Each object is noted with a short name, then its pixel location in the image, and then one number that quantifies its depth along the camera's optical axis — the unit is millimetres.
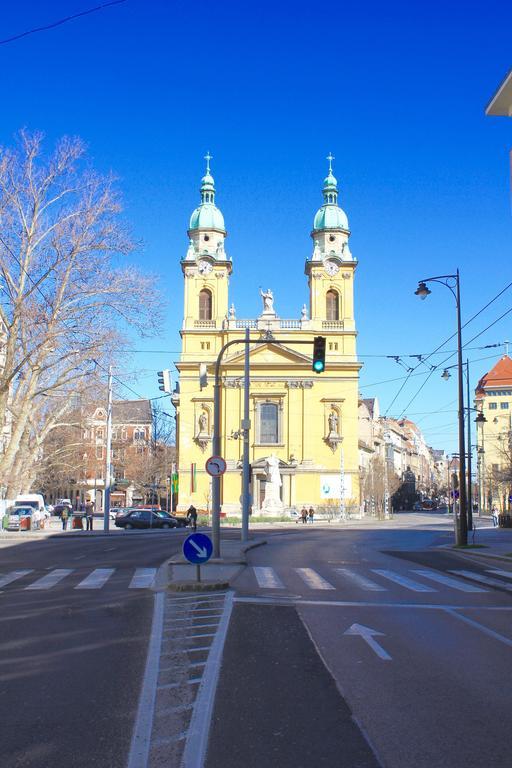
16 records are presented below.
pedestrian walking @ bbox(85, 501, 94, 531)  49381
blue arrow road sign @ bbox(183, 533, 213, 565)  15273
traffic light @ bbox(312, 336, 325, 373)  21516
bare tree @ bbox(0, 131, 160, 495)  30891
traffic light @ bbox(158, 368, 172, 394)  33725
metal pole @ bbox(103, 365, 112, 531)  45103
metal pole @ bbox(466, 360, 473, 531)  38656
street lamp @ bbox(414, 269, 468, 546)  29484
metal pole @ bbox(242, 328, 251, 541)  30672
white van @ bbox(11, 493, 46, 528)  48706
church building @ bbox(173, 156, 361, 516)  76188
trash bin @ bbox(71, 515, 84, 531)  50525
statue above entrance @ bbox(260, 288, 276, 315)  80000
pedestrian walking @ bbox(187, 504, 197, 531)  47753
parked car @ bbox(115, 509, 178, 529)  57781
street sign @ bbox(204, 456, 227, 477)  20844
